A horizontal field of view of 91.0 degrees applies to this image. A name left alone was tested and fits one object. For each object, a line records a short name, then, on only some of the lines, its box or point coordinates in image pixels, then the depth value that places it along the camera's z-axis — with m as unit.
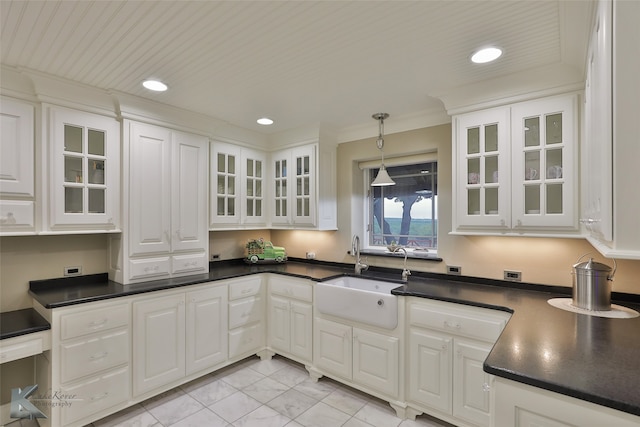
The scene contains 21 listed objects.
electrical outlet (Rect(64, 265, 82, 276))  2.54
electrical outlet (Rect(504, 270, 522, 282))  2.46
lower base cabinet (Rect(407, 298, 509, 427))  2.03
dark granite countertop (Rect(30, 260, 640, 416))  1.00
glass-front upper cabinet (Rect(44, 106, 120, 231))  2.27
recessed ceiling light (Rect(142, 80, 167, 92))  2.33
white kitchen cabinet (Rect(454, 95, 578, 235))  2.06
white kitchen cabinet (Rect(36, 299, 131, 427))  2.03
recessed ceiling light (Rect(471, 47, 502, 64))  1.86
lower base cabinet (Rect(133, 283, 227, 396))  2.44
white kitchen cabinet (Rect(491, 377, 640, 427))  0.92
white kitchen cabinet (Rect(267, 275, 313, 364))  2.99
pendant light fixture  2.92
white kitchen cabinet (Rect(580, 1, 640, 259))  0.98
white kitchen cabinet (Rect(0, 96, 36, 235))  2.07
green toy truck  3.74
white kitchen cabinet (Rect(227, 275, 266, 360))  3.07
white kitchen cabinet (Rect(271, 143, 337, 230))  3.42
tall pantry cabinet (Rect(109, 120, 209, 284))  2.61
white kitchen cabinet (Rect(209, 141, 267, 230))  3.32
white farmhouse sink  2.41
